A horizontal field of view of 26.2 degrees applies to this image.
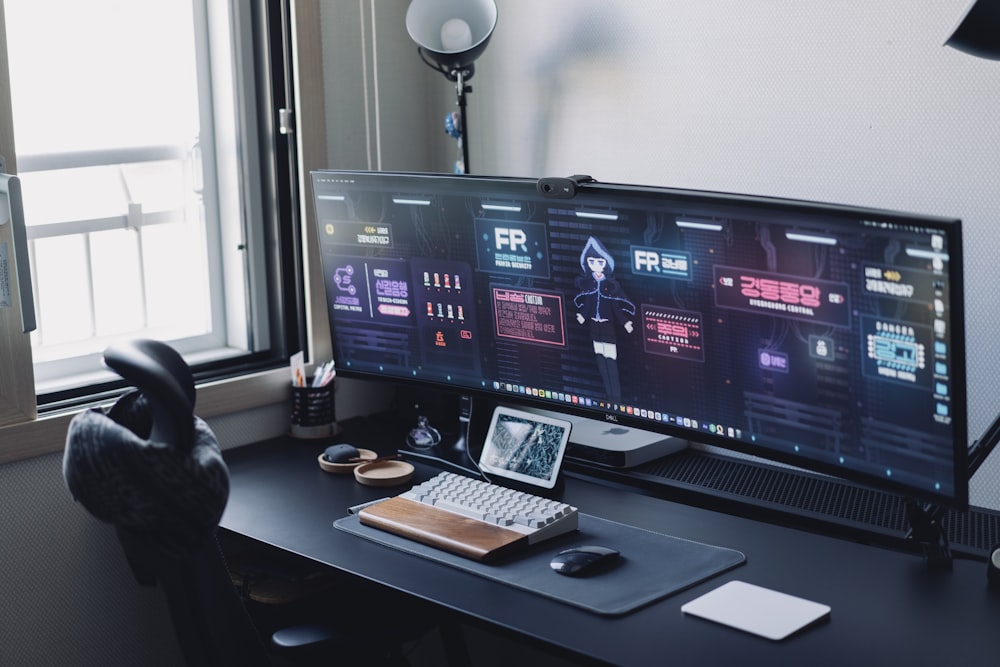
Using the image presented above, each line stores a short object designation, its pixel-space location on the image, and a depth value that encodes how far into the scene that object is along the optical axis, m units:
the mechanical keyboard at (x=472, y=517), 3.11
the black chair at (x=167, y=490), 2.52
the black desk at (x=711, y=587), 2.80
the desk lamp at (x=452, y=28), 3.64
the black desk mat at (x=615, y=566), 2.95
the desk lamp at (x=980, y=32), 2.82
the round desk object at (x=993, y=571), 2.95
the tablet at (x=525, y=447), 3.35
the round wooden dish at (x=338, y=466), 3.48
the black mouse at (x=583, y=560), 3.02
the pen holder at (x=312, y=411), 3.70
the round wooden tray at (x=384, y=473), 3.41
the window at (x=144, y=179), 3.53
